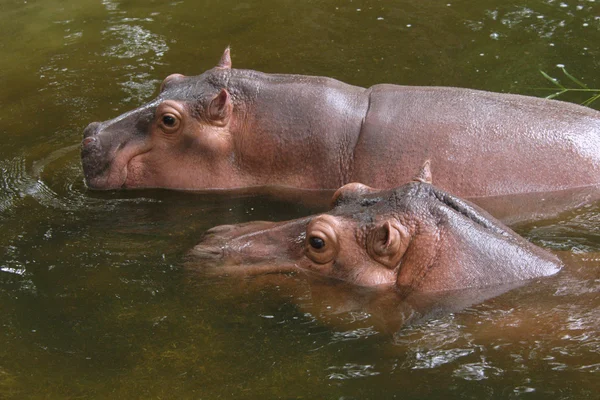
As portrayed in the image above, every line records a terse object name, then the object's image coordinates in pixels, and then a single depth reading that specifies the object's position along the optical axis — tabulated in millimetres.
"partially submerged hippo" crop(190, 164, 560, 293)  9609
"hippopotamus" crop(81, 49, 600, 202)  13016
